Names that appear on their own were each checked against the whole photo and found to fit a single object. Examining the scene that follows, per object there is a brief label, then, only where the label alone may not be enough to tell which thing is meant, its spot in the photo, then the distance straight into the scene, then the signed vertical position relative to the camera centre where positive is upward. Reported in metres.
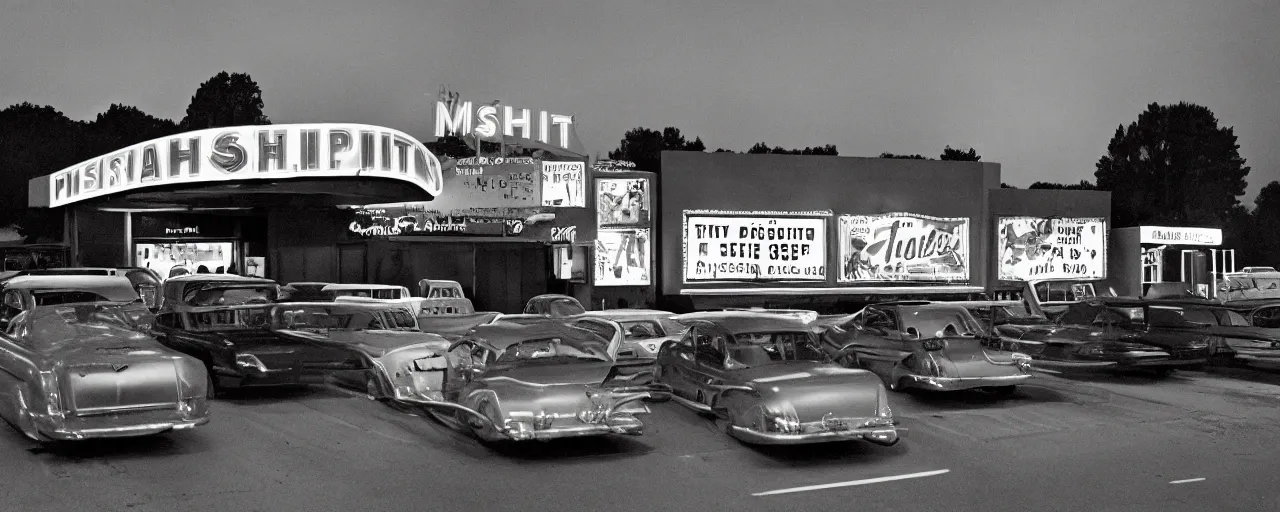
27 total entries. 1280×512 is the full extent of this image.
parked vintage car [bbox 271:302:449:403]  12.16 -0.88
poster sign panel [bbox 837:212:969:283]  34.78 +0.61
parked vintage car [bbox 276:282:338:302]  20.56 -0.46
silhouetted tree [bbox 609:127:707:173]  91.25 +11.35
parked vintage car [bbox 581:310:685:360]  15.61 -0.97
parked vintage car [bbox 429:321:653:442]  9.78 -1.17
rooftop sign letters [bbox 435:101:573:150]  31.94 +4.70
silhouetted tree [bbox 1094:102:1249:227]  88.44 +8.56
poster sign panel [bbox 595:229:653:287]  32.25 +0.34
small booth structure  39.66 +0.30
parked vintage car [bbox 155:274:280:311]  17.81 -0.34
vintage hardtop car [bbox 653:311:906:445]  10.04 -1.21
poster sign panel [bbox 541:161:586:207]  31.08 +2.50
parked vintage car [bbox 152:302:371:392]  12.46 -1.04
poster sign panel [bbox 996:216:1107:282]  37.97 +0.65
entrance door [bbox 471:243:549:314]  33.31 -0.19
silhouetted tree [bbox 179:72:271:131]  77.00 +12.71
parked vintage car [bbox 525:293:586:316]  22.09 -0.79
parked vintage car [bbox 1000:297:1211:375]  16.23 -1.18
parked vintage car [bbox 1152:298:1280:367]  16.81 -1.05
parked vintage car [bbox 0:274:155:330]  12.67 -0.25
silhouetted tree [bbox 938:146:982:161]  83.00 +9.02
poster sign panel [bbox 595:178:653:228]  32.31 +2.06
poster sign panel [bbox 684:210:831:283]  33.03 +0.68
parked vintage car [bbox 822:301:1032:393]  13.60 -1.16
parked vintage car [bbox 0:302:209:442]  9.08 -1.02
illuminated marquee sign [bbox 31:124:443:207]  22.06 +2.52
